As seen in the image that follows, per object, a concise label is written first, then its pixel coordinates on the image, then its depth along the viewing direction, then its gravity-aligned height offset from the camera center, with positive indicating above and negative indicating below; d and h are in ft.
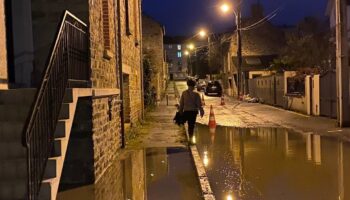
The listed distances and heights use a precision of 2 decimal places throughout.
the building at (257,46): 191.62 +12.36
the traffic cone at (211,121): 65.26 -4.68
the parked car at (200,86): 225.62 -1.59
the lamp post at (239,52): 144.77 +7.73
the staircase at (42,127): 20.03 -1.64
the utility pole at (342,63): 57.93 +1.68
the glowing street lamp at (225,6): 131.23 +18.09
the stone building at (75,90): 23.15 -0.28
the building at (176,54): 458.50 +24.42
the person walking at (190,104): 47.37 -1.87
